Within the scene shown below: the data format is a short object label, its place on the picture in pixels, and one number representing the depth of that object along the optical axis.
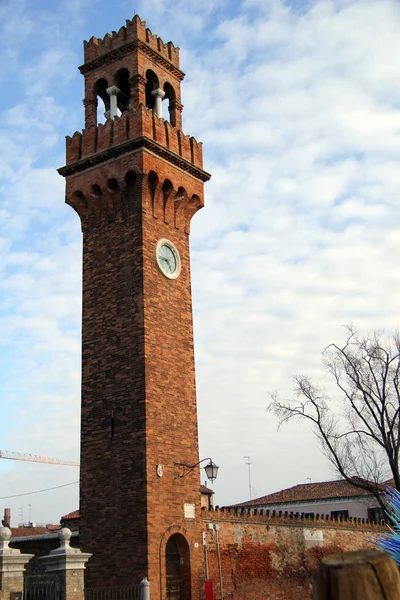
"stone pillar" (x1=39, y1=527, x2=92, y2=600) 13.24
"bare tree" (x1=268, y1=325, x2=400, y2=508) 26.33
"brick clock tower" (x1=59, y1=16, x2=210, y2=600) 19.12
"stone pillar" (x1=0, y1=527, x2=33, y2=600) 12.65
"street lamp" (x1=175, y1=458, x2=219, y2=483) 19.78
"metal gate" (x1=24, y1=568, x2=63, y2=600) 13.26
